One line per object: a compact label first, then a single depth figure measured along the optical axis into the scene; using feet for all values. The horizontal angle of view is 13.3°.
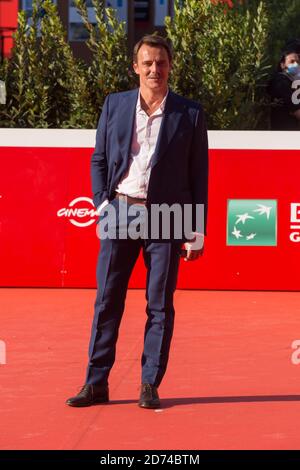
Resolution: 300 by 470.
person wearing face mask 41.96
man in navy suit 22.53
